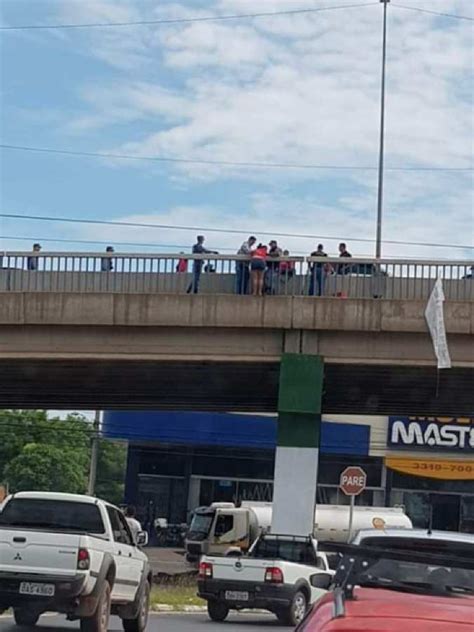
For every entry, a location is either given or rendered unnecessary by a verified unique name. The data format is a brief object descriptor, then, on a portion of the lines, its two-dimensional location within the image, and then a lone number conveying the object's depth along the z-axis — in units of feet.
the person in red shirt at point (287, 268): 94.94
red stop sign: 98.84
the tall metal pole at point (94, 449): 195.54
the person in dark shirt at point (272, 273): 94.63
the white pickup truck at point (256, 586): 70.38
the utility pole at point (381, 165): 127.75
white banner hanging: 91.20
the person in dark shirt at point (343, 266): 95.40
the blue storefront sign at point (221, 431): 186.50
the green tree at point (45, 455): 279.08
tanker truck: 140.05
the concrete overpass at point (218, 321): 92.73
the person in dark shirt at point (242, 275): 94.63
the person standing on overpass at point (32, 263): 94.73
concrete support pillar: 93.35
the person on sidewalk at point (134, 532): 56.85
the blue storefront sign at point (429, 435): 189.57
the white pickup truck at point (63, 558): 46.93
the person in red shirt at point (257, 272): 93.50
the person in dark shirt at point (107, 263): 94.68
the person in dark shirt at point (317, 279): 94.43
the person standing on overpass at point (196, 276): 94.58
